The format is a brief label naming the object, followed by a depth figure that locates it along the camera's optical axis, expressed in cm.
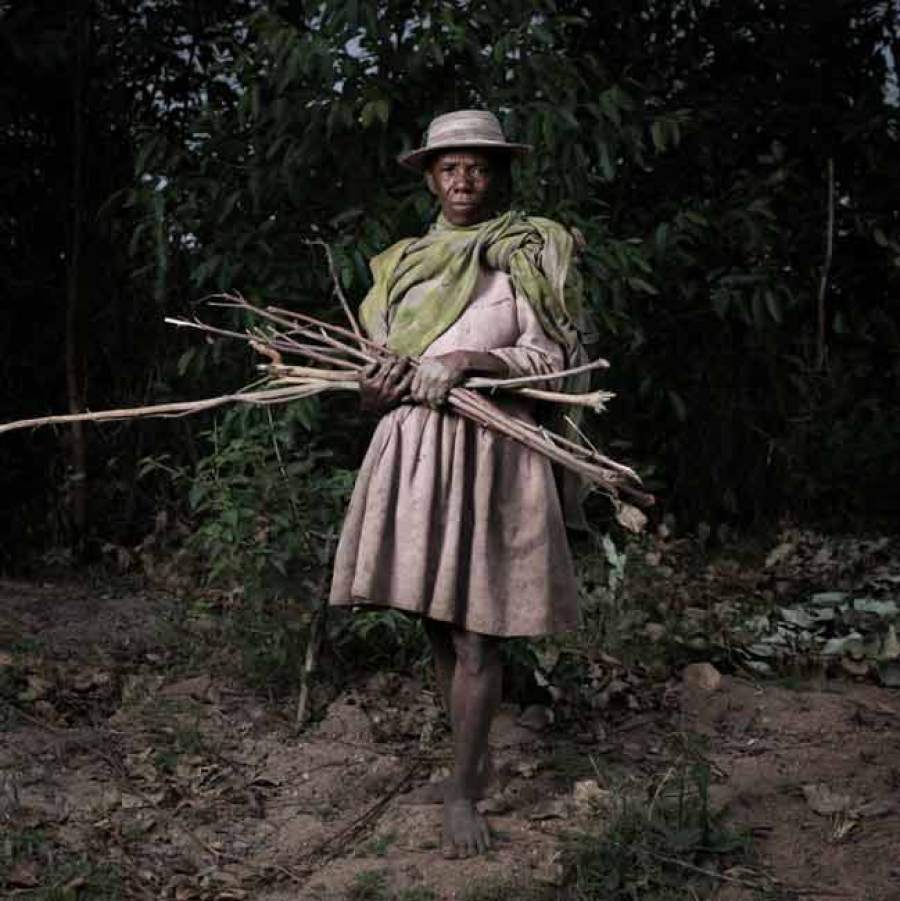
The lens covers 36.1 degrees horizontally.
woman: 350
